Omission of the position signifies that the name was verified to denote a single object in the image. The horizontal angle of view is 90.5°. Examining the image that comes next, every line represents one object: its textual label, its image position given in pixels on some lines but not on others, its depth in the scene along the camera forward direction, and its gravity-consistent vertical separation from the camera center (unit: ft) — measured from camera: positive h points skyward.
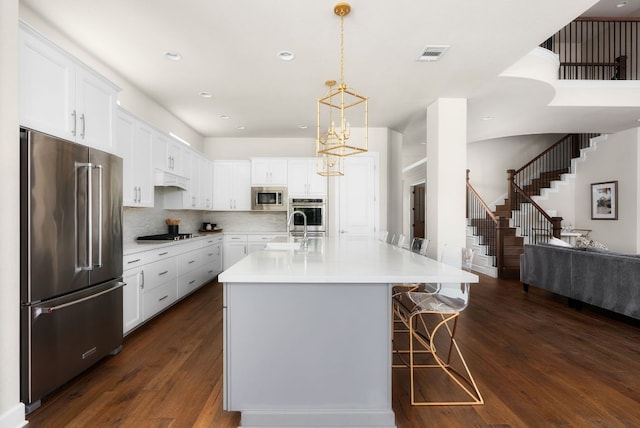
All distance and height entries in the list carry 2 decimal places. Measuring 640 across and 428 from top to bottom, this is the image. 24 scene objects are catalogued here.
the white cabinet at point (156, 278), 10.13 -2.53
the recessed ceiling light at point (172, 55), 10.37 +5.26
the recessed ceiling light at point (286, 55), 10.36 +5.25
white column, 14.56 +1.97
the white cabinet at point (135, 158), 10.90 +2.03
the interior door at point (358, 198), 19.77 +0.94
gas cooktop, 13.80 -1.08
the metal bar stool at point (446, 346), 6.82 -3.86
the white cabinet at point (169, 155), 13.44 +2.68
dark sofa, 10.84 -2.48
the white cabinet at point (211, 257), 17.15 -2.57
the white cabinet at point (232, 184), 20.94 +1.92
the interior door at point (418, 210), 32.35 +0.31
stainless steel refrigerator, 6.21 -1.04
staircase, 19.75 -0.37
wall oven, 20.06 +0.13
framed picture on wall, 21.30 +0.87
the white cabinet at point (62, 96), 6.49 +2.77
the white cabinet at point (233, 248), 20.27 -2.24
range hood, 13.52 +1.55
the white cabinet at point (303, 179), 20.59 +2.21
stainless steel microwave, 20.58 +0.98
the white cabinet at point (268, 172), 20.71 +2.69
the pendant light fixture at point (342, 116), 8.16 +5.20
